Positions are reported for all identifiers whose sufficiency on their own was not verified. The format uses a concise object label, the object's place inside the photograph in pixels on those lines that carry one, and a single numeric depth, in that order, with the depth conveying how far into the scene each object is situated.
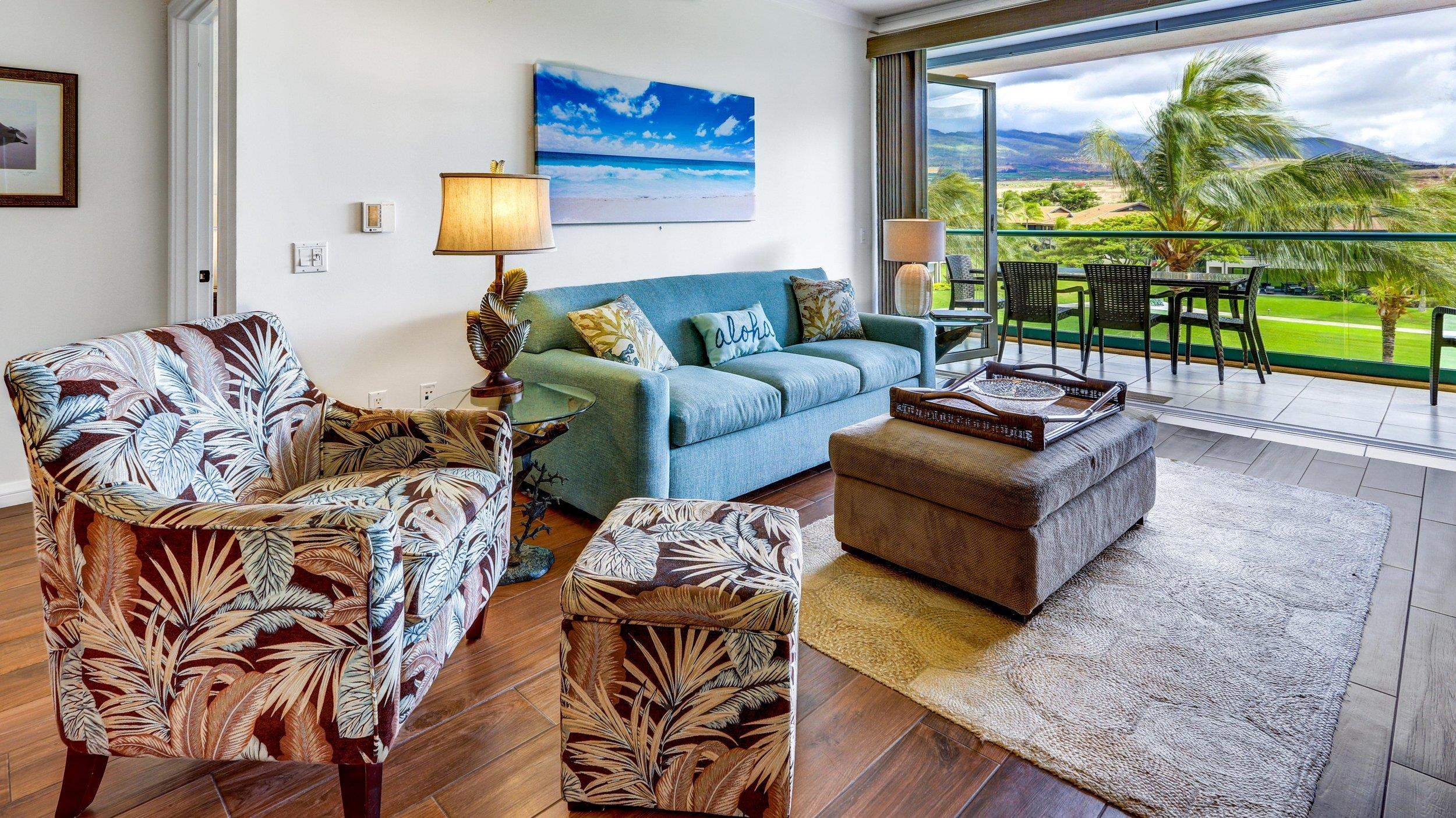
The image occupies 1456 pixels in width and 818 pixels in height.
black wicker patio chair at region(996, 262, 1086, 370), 5.48
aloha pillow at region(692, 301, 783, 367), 3.73
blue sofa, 2.83
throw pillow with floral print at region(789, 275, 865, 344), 4.32
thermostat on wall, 3.02
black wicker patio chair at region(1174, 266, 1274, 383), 5.23
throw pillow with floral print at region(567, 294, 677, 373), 3.23
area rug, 1.66
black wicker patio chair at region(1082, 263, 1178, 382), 5.09
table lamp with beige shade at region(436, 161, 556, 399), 2.41
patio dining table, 5.24
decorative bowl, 2.73
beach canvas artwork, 3.59
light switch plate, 2.86
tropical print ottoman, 1.46
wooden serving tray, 2.40
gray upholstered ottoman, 2.21
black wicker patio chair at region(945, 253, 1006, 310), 6.14
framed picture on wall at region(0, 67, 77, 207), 2.89
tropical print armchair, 1.33
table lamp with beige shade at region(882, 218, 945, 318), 4.80
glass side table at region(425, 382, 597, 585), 2.37
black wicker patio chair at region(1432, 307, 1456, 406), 4.11
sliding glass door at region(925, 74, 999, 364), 5.50
